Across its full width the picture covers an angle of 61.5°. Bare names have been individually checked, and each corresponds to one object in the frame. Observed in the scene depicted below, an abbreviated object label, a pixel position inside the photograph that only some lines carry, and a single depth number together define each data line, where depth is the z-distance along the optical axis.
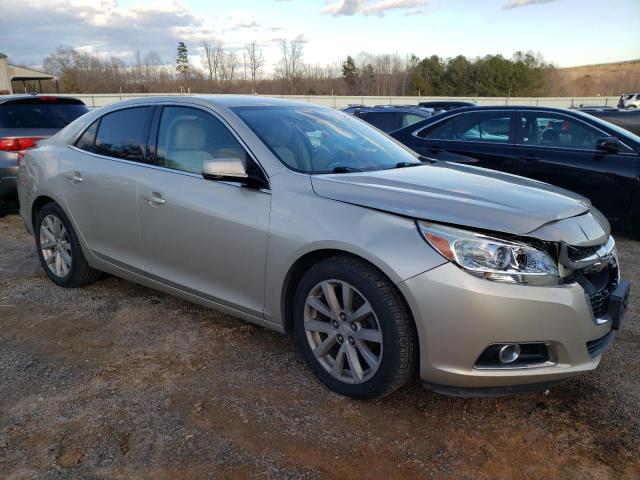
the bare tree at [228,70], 71.69
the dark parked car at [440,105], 17.55
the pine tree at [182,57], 88.19
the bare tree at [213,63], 72.56
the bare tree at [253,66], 71.69
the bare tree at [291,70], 69.12
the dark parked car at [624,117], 10.76
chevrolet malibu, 2.38
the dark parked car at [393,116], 11.62
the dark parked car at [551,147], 5.82
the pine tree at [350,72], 72.23
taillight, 6.75
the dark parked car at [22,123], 6.75
